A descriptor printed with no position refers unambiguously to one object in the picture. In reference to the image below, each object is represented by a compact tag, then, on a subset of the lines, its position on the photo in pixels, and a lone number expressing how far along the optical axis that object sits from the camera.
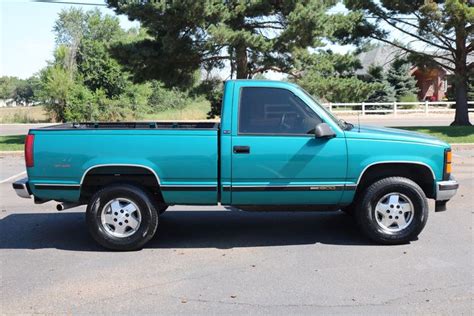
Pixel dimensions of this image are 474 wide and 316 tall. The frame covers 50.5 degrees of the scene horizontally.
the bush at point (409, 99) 39.44
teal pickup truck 5.48
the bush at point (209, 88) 22.66
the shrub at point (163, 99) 49.29
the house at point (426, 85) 51.90
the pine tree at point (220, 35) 18.02
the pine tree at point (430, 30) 19.89
